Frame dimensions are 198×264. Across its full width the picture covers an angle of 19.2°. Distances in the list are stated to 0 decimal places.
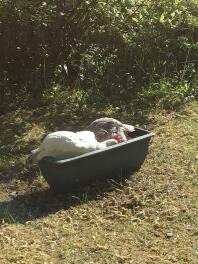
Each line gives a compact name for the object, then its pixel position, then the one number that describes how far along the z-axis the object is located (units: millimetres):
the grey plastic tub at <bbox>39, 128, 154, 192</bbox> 4457
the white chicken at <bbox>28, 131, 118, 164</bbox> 4473
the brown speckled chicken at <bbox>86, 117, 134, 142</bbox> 4902
